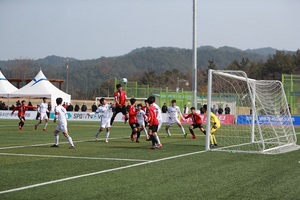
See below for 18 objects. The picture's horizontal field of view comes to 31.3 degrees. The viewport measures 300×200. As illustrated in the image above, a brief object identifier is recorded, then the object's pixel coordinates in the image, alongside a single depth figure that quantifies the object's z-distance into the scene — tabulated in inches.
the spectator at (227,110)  1676.9
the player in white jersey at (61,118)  738.2
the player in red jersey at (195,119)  987.7
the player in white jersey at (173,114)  1113.7
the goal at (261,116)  759.7
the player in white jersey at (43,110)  1390.3
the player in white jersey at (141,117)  946.7
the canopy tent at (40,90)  2169.0
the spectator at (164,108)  1924.5
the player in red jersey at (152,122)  746.9
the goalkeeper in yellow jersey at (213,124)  793.6
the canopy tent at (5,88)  2248.6
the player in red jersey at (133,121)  919.0
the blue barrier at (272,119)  914.1
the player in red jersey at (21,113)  1278.3
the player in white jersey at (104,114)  884.6
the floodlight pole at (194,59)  1574.8
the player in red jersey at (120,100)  910.1
